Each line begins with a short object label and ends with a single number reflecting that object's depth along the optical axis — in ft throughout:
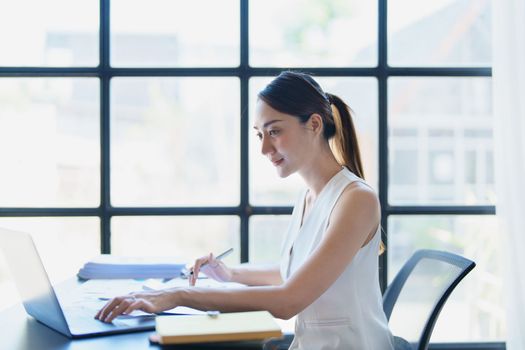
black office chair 4.69
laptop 4.09
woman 4.53
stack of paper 6.07
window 7.72
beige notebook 3.68
